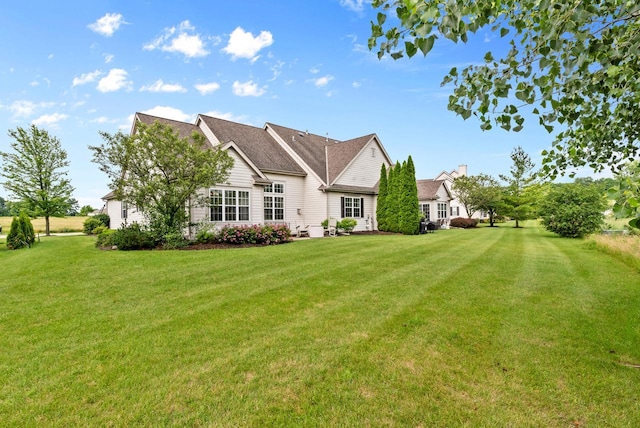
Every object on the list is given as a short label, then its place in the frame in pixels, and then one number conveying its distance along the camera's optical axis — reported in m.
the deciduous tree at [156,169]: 11.77
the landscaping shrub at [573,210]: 16.39
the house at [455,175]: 41.80
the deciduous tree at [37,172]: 21.86
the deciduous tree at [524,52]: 2.07
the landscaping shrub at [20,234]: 13.38
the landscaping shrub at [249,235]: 13.10
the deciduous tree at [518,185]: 29.40
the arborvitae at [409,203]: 20.20
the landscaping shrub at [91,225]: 22.92
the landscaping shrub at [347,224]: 19.75
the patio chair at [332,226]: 18.97
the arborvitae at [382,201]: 21.48
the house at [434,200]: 27.31
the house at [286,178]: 15.44
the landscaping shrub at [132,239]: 11.34
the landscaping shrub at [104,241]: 12.09
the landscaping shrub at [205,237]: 12.95
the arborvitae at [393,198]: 20.78
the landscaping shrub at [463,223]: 29.12
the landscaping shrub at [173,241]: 11.73
